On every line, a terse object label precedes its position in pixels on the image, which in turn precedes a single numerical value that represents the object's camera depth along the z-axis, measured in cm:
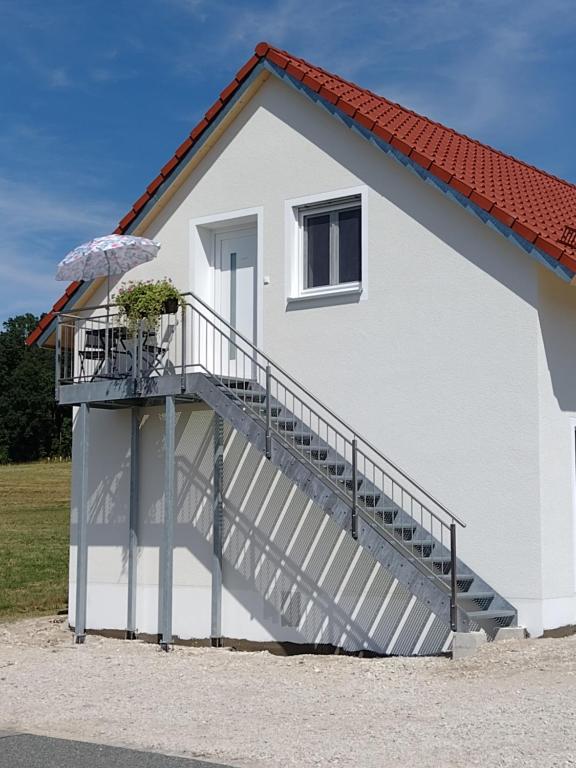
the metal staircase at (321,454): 1178
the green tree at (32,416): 8881
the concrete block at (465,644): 1126
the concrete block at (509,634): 1171
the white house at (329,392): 1238
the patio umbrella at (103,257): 1466
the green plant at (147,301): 1419
